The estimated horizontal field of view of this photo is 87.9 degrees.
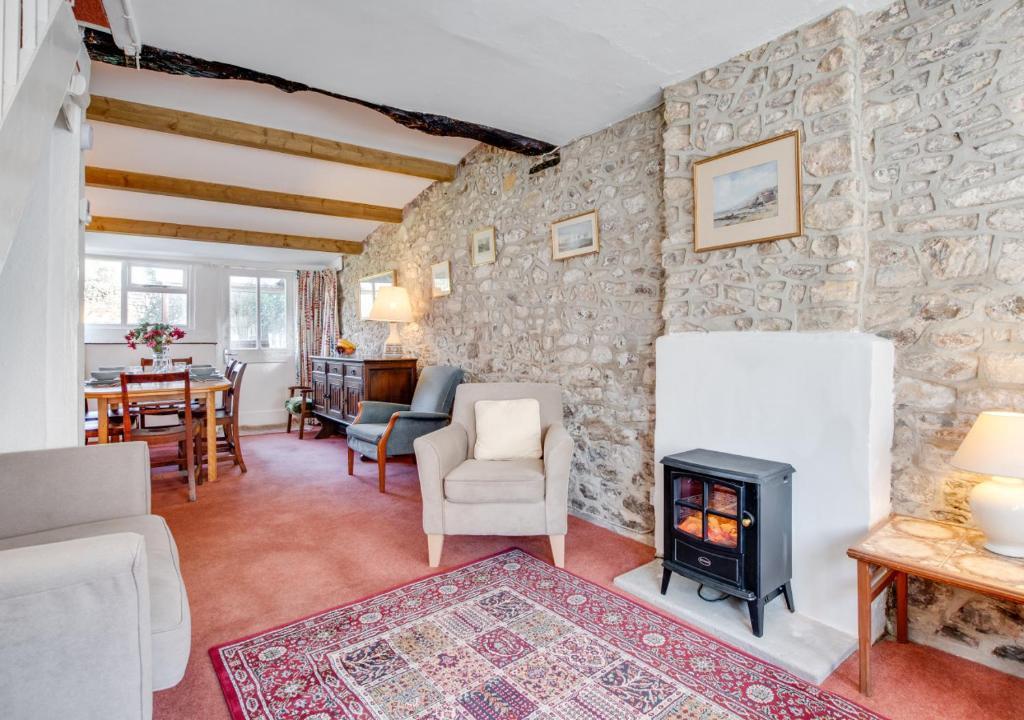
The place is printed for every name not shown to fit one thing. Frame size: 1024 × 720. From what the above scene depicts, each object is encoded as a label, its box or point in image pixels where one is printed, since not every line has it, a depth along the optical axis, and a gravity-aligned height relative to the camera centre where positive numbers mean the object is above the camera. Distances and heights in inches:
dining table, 149.3 -10.5
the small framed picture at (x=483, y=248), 163.2 +33.8
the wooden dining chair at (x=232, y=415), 173.0 -19.9
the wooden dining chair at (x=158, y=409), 169.8 -16.6
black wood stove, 79.2 -27.4
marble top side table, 60.3 -25.9
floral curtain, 279.6 +22.2
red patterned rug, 64.9 -42.9
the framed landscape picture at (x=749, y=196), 87.7 +27.3
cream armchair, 102.7 -28.0
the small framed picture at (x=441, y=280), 186.1 +27.0
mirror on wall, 227.6 +31.2
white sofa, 37.9 -20.5
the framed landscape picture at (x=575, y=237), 128.1 +29.2
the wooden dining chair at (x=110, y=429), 153.8 -21.0
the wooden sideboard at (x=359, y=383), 197.5 -10.5
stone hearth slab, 72.4 -41.9
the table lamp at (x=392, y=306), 204.4 +18.9
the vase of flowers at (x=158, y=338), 178.2 +6.8
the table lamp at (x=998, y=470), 62.2 -14.4
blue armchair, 157.6 -20.1
